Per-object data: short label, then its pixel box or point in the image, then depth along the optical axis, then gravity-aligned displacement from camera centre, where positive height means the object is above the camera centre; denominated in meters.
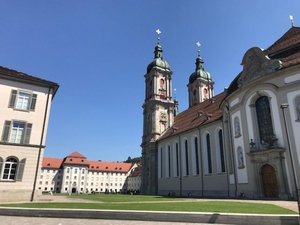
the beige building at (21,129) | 22.00 +5.28
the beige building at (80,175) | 104.56 +5.89
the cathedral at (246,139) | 23.62 +6.17
